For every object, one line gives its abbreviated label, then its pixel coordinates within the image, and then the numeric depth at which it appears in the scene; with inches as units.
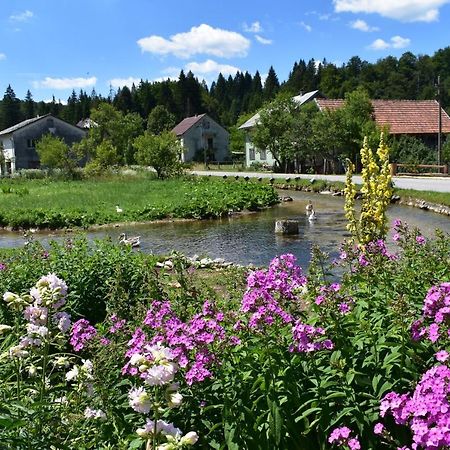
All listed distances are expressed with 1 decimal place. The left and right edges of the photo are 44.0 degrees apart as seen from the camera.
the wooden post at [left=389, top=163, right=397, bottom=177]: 1266.0
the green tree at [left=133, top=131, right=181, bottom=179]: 1366.9
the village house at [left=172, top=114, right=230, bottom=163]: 2502.6
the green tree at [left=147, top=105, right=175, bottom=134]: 2856.8
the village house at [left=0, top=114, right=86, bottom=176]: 2210.9
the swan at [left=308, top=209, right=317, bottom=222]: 726.5
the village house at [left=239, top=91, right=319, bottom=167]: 1917.9
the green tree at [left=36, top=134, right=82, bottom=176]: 1583.4
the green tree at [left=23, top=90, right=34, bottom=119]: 4023.1
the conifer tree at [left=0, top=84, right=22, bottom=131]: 3777.1
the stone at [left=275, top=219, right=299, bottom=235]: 636.1
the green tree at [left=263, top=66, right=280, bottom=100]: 3782.0
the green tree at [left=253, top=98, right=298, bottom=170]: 1513.3
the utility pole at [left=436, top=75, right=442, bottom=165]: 1296.4
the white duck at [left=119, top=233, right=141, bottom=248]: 586.0
